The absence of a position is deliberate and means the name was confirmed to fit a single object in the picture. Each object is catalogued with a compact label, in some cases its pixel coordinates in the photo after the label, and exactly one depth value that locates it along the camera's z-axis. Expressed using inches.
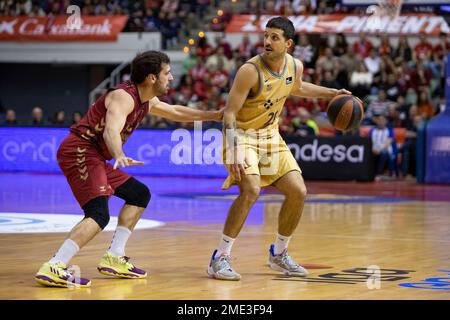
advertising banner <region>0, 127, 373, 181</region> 902.4
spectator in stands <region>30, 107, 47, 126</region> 1017.5
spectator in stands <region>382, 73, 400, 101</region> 1011.3
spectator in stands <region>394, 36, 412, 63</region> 1042.7
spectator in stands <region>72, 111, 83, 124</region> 1017.3
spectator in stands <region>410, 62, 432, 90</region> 1000.2
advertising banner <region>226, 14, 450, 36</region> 1063.0
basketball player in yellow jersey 348.8
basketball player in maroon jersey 319.3
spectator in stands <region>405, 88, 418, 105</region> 995.9
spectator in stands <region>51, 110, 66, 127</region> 981.2
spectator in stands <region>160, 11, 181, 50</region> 1217.4
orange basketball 371.9
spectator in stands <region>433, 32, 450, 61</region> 1028.1
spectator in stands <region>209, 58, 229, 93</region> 1080.5
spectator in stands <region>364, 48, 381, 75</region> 1037.8
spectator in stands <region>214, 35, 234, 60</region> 1130.7
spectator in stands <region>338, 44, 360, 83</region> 1029.2
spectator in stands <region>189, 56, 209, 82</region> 1109.7
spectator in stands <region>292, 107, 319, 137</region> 926.4
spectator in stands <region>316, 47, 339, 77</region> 1026.7
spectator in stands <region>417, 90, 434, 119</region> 977.5
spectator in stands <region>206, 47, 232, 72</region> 1106.7
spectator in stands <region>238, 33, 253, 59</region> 1099.4
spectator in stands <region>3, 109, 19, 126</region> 1024.4
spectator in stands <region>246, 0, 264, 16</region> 1179.9
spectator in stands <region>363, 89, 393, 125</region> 981.2
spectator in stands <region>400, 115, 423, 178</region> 936.9
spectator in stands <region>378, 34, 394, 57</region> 1049.5
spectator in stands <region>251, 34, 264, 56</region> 1094.1
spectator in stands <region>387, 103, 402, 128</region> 968.2
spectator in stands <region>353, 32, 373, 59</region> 1056.8
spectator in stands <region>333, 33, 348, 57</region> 1070.4
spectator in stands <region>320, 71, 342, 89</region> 1003.9
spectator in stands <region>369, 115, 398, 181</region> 927.7
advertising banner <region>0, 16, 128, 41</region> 1238.3
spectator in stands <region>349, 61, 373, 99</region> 1024.9
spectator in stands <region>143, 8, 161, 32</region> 1229.7
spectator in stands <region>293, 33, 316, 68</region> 1073.5
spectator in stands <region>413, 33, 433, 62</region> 1026.1
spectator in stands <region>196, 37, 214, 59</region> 1152.8
